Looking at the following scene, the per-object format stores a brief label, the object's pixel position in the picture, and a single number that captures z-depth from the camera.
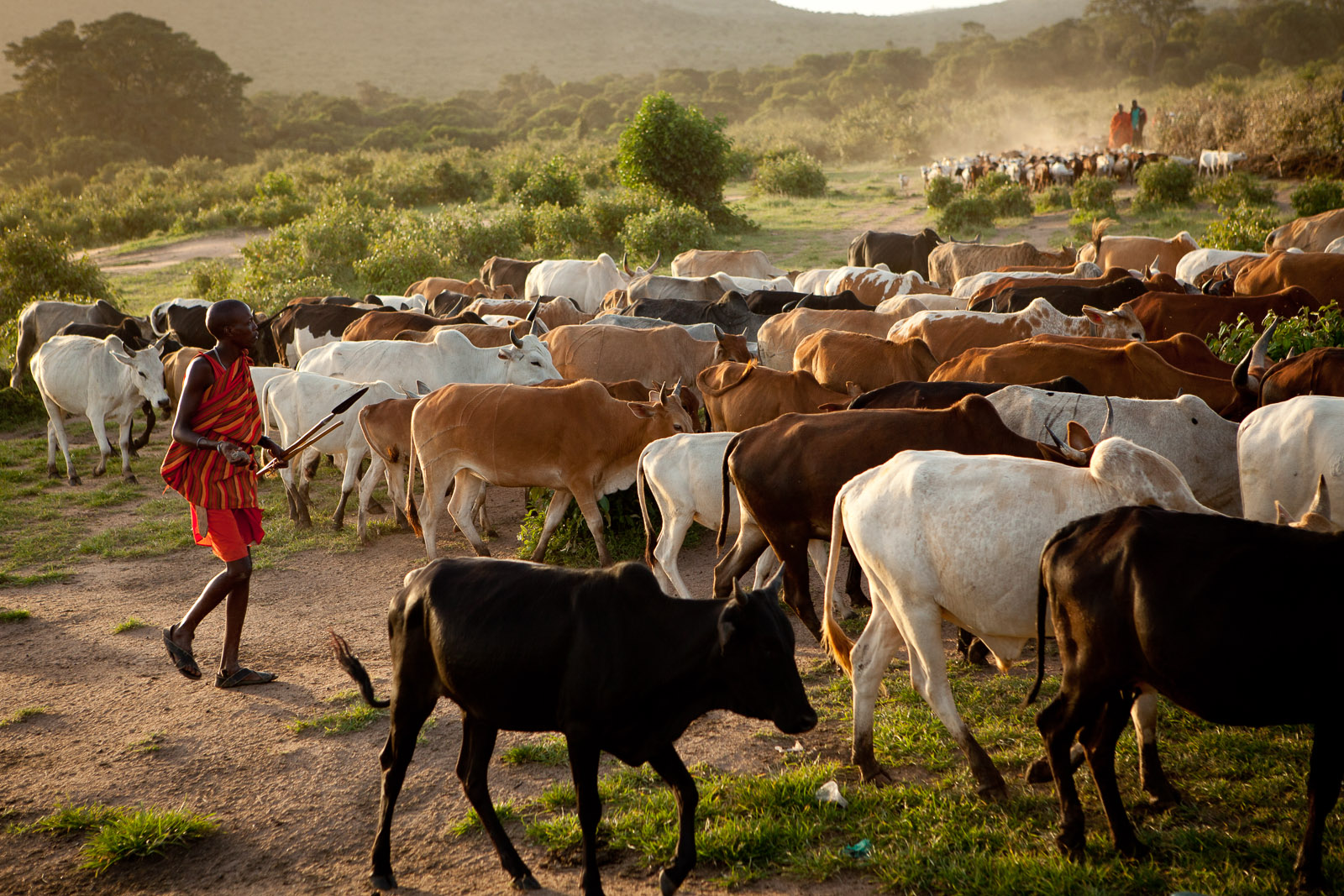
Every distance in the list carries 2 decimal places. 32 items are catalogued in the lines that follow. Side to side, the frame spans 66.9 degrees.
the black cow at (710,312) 13.53
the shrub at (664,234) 24.27
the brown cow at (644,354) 11.28
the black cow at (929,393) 6.86
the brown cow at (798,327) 11.36
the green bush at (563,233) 25.98
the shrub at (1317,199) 20.33
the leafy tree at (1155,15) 71.25
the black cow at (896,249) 20.09
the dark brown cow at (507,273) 20.39
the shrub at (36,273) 19.98
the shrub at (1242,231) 17.75
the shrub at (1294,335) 7.84
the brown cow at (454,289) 17.81
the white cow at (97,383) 11.74
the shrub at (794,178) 34.22
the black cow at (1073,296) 11.21
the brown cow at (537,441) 7.94
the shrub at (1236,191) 23.52
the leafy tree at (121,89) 56.59
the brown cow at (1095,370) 7.37
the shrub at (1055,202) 26.81
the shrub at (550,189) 29.70
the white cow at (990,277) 13.37
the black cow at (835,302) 12.70
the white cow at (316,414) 9.57
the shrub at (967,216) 25.98
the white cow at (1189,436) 6.18
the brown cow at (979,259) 17.03
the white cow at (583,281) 17.98
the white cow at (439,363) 10.52
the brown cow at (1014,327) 9.73
